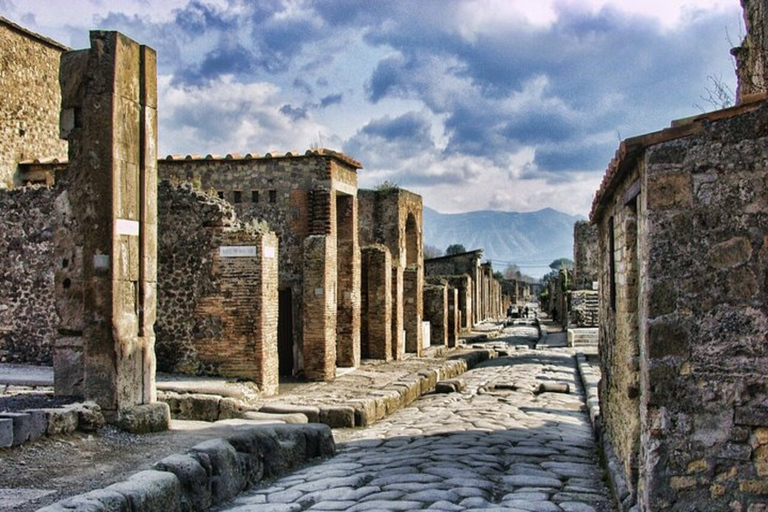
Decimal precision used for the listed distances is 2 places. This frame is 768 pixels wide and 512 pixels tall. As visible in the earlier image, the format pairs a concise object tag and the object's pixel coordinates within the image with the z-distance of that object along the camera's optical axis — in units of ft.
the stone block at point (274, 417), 34.95
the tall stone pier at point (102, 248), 29.43
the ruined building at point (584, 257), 123.85
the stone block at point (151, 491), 18.83
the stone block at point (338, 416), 40.73
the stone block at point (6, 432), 22.65
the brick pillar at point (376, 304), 70.23
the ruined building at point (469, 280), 118.11
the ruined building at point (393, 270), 70.59
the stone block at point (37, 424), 24.26
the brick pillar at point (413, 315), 81.15
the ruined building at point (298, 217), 55.93
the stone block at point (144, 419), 28.86
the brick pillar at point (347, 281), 61.82
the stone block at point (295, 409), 38.29
